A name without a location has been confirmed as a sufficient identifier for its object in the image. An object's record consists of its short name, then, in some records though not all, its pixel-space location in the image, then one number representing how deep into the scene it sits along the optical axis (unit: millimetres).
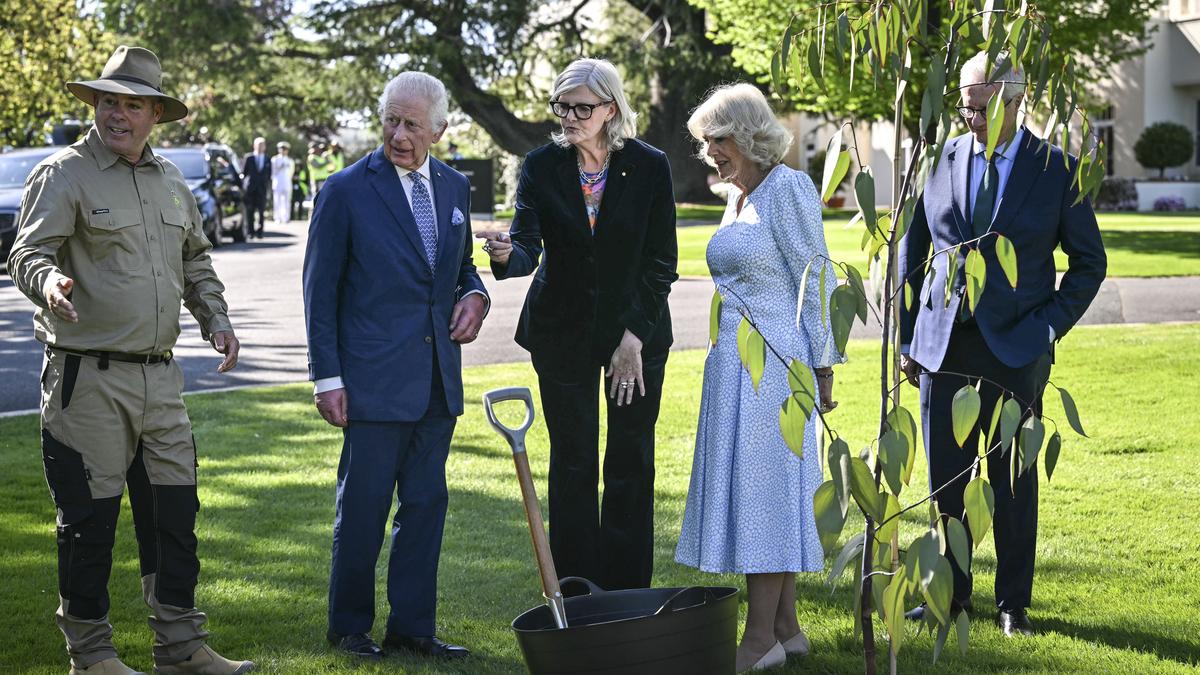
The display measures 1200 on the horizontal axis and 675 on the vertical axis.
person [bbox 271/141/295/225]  34875
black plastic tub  3379
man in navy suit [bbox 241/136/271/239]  29031
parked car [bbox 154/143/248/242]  24469
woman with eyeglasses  4941
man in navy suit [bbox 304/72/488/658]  4641
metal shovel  3686
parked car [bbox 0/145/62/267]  20797
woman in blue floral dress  4633
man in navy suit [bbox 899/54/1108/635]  4879
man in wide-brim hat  4367
